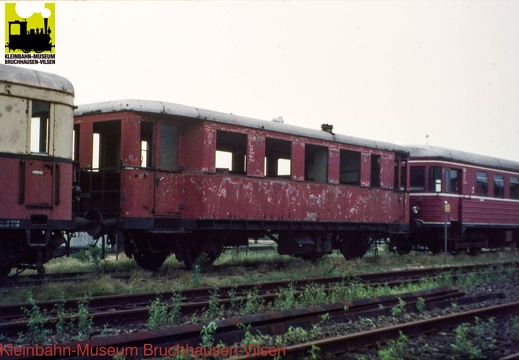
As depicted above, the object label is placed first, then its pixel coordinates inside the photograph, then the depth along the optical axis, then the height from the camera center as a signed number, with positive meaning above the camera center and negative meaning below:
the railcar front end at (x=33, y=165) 10.27 +0.35
